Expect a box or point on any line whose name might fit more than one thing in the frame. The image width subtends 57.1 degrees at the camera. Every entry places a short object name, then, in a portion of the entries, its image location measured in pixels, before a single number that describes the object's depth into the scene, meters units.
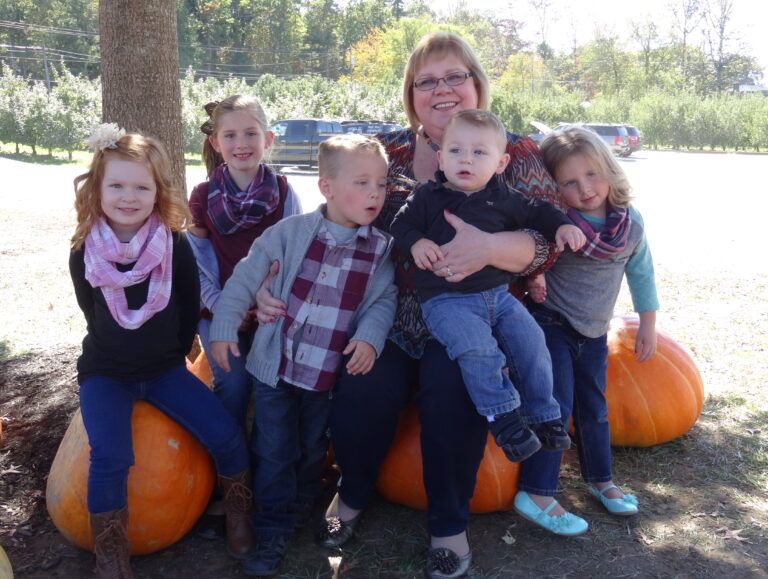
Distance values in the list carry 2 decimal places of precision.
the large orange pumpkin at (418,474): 3.13
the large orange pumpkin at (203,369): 3.53
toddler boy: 2.66
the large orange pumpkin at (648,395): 3.77
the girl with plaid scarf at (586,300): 3.11
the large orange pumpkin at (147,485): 2.80
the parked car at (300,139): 23.03
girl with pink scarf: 2.71
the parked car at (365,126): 23.44
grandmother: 2.75
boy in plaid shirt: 2.87
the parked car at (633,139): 29.33
